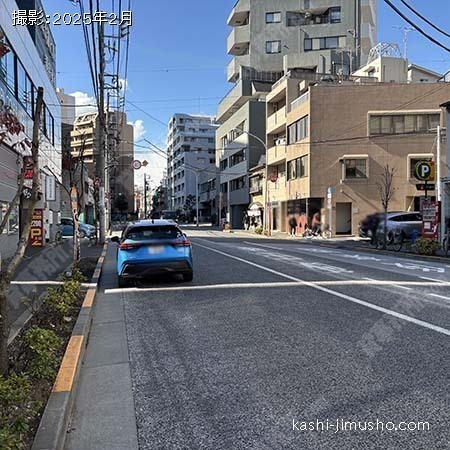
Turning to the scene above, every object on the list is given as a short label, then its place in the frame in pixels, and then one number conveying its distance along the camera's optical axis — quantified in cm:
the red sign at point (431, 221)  1977
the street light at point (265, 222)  4164
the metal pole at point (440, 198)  2117
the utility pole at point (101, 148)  2283
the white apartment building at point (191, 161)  10306
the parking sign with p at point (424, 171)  1458
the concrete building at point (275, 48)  5797
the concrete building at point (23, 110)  1683
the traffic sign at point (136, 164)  4353
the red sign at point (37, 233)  2300
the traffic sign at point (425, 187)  1463
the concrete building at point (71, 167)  1633
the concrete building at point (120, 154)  4456
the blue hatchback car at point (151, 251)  1084
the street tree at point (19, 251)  442
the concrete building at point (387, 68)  4638
